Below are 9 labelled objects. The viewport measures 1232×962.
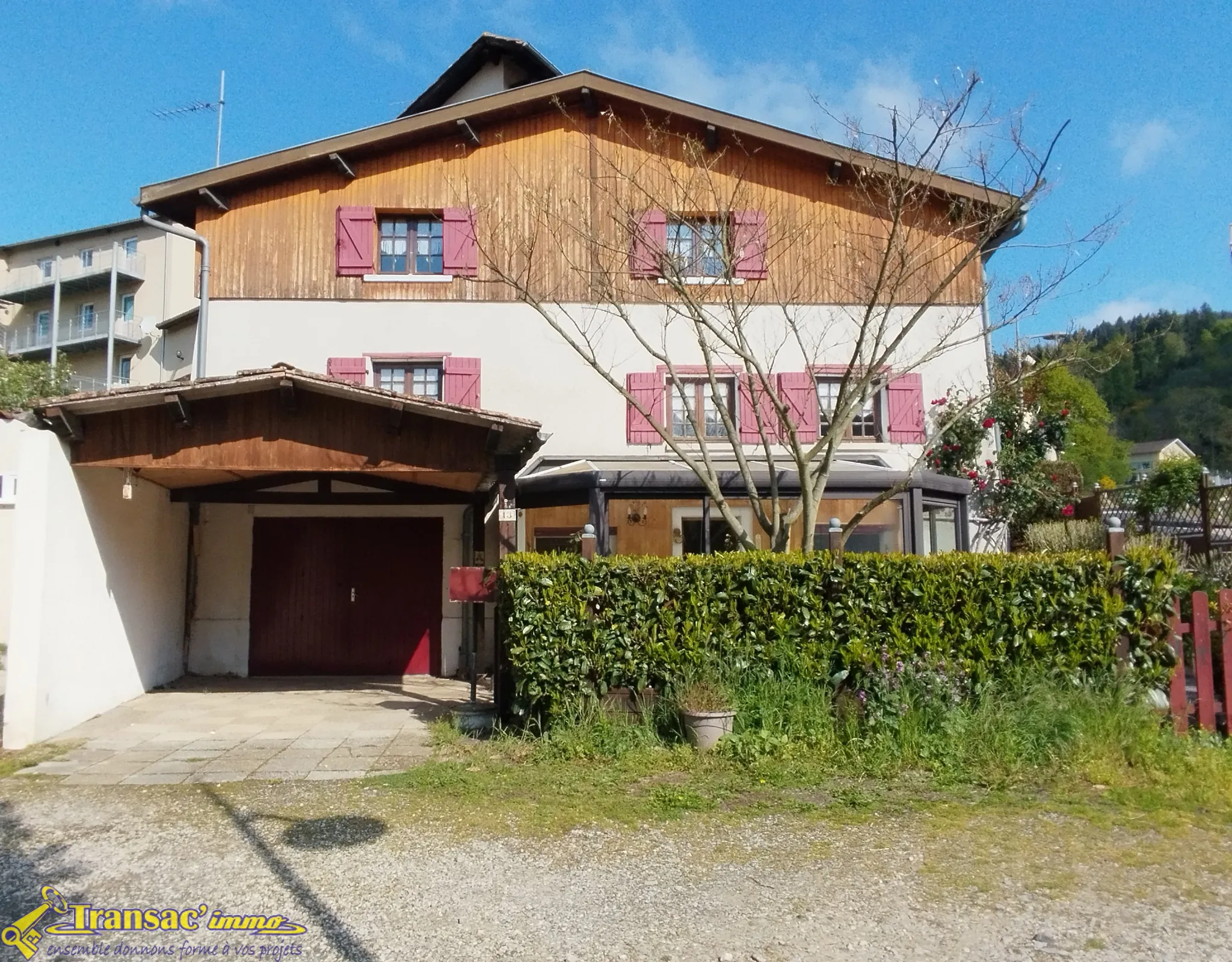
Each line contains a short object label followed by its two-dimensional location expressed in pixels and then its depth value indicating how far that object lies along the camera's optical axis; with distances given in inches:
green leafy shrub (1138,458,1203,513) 544.7
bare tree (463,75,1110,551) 438.9
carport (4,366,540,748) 309.7
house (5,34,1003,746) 435.8
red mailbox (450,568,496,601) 306.5
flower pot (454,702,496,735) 304.3
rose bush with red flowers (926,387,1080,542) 500.4
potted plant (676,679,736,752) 254.4
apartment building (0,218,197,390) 1612.9
